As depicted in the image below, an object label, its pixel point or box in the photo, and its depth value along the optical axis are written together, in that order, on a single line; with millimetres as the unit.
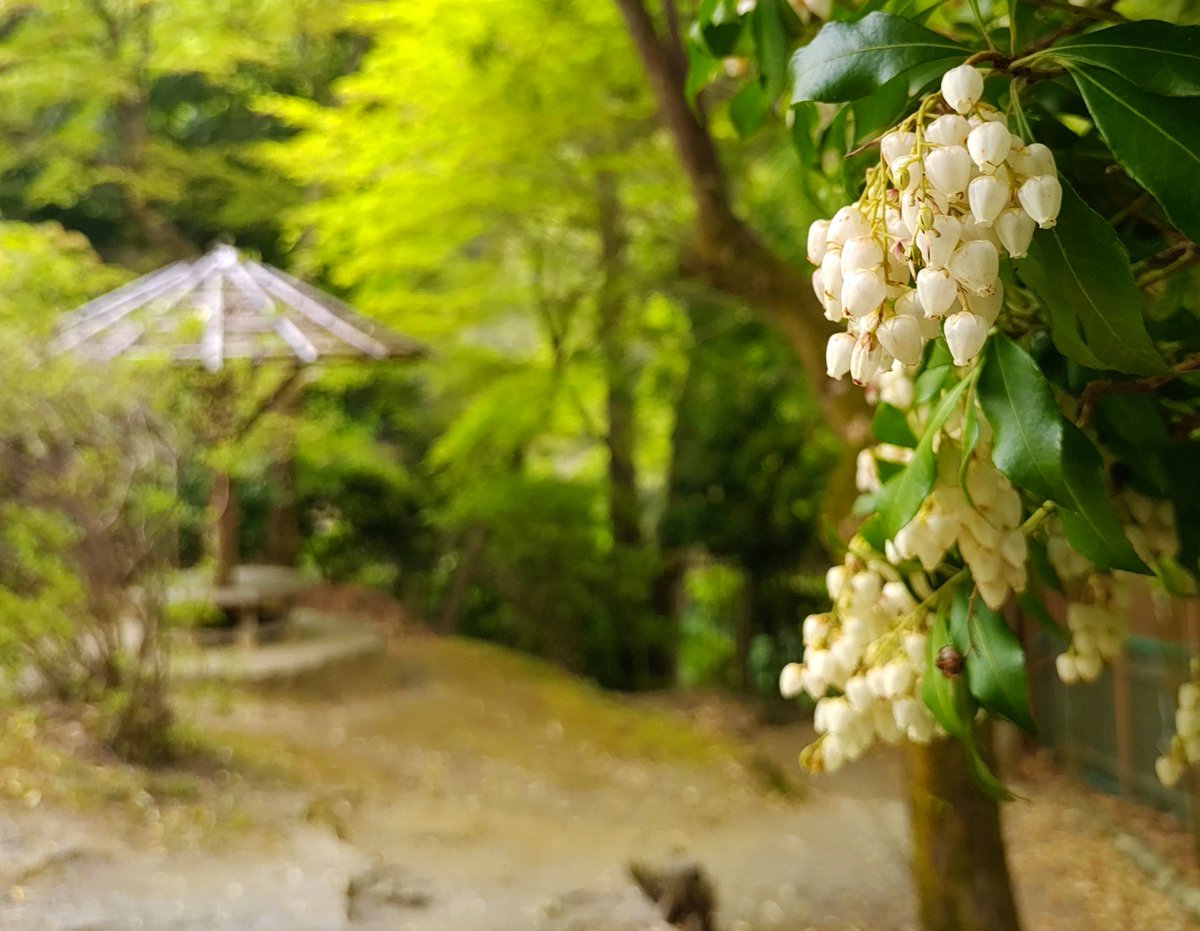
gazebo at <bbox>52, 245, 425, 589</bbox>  4508
